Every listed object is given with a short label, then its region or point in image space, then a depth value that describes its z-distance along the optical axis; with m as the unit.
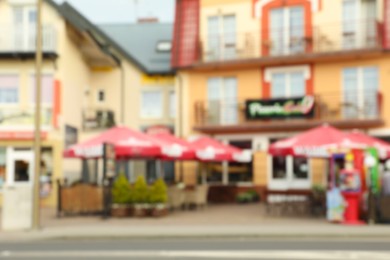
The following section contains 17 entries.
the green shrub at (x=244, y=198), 25.62
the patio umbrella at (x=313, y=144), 17.75
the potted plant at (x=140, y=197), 18.64
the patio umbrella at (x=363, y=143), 17.95
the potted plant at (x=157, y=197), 18.70
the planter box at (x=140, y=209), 18.75
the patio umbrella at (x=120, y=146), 18.95
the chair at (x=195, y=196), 21.92
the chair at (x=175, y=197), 20.60
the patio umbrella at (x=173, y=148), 19.94
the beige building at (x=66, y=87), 25.72
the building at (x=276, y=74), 24.89
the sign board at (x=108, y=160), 18.17
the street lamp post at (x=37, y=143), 15.32
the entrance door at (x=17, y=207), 15.73
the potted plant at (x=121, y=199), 18.66
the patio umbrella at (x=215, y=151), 22.05
